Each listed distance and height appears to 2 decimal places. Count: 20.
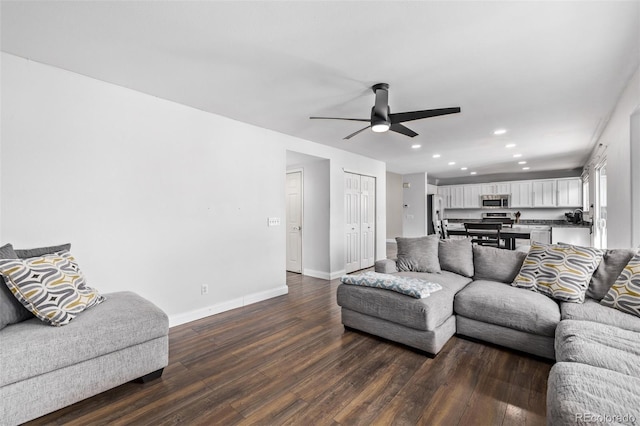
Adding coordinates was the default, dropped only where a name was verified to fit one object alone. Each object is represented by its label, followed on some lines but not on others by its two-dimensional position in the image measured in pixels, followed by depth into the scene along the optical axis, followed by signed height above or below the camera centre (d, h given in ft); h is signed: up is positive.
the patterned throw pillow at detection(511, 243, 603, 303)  8.23 -1.81
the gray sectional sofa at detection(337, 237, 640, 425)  4.00 -2.55
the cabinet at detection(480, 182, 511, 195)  30.40 +2.51
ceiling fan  8.86 +3.09
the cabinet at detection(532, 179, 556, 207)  27.96 +1.81
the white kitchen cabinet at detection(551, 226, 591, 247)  18.99 -1.61
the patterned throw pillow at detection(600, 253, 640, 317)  6.94 -2.04
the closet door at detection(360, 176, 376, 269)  19.85 -0.60
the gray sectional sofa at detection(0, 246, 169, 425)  5.24 -2.88
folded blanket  8.38 -2.26
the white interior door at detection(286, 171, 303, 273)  18.57 -0.56
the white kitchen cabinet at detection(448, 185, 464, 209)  33.37 +1.74
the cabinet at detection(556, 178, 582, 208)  26.63 +1.76
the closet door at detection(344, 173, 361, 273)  18.42 -0.57
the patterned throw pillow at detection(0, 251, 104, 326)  6.00 -1.62
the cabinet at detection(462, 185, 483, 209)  32.30 +1.76
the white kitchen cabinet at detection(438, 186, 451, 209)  34.30 +2.14
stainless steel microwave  30.32 +1.11
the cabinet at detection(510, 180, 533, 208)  29.19 +1.77
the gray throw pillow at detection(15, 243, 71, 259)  6.98 -0.93
